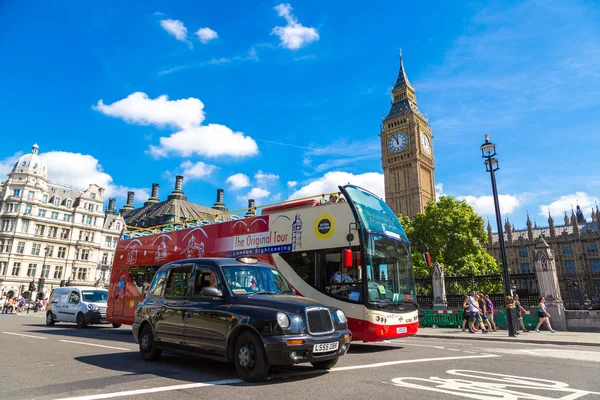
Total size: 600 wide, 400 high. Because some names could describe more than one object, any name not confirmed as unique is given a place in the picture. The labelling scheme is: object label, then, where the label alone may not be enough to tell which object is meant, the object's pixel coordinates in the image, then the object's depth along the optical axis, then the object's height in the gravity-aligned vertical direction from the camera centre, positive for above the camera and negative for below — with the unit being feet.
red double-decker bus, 28.81 +3.88
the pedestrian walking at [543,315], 51.16 -2.46
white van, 53.83 -2.03
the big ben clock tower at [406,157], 277.44 +104.29
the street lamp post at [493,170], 51.46 +17.96
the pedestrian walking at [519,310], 52.84 -1.89
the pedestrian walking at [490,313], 55.62 -2.37
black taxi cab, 16.79 -1.27
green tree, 122.31 +19.58
